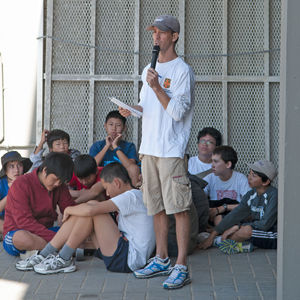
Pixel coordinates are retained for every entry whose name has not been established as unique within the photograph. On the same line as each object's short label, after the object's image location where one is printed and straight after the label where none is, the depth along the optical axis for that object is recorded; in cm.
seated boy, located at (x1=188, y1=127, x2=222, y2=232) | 1122
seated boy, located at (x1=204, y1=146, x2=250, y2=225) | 1053
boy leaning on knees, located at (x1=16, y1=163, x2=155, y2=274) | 784
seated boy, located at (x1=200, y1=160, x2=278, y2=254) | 907
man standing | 738
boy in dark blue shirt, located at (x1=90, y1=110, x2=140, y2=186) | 1110
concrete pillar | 568
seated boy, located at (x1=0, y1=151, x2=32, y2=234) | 1004
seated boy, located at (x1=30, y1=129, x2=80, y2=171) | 1094
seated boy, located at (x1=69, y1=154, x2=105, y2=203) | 975
